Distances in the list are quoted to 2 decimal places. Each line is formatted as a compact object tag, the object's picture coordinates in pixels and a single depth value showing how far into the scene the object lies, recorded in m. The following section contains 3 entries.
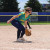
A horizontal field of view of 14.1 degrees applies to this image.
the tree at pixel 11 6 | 45.97
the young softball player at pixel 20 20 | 8.02
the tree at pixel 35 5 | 56.28
